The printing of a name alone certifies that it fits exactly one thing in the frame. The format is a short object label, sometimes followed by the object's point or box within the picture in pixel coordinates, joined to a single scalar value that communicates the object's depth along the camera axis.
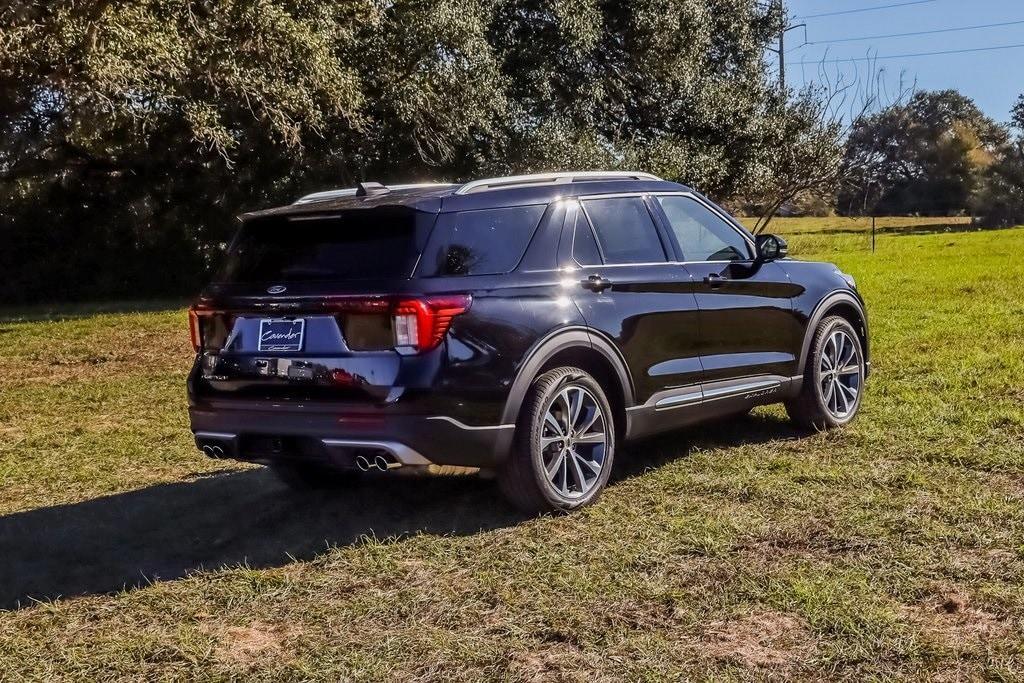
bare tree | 28.92
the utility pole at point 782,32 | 28.84
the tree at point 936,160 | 85.62
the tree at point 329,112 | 15.86
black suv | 5.45
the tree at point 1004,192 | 68.38
